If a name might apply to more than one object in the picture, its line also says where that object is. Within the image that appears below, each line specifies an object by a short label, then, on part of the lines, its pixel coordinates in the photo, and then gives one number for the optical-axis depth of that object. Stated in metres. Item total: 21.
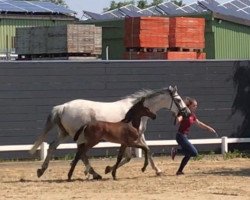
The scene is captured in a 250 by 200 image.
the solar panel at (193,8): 37.05
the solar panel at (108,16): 38.72
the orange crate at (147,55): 25.73
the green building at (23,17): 41.78
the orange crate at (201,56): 26.71
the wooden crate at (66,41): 25.33
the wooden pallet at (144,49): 26.02
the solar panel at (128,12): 38.72
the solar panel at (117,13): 39.06
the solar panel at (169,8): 37.62
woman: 17.25
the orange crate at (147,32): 25.73
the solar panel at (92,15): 38.62
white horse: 17.14
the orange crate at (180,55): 25.72
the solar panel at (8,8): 41.46
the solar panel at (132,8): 42.08
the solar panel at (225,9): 33.69
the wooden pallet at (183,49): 26.29
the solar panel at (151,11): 38.43
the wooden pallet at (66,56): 25.48
